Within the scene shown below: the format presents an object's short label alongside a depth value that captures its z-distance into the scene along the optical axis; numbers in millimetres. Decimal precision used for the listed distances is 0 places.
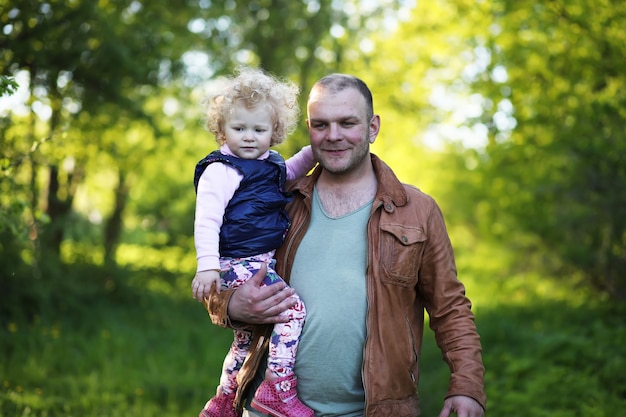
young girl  3453
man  3492
